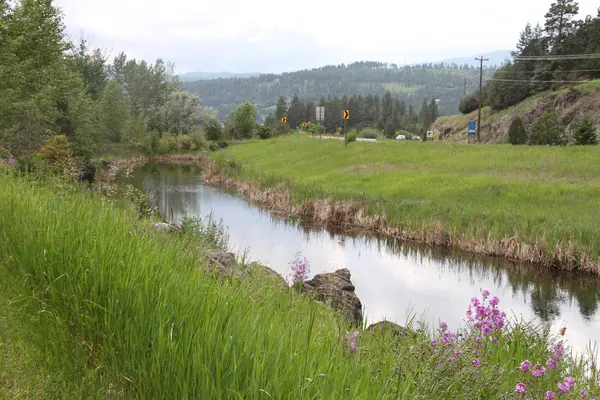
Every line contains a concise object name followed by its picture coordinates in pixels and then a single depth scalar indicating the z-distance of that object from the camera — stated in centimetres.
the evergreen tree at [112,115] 5275
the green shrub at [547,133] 3541
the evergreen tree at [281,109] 12121
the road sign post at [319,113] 5216
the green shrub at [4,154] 1396
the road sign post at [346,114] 3920
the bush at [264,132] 7588
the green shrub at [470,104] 6994
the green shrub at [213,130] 7112
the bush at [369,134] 6869
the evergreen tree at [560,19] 6169
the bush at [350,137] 4288
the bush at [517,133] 3962
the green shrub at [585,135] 3059
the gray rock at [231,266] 601
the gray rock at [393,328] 582
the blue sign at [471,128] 4356
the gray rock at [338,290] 818
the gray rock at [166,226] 975
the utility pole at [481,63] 5272
